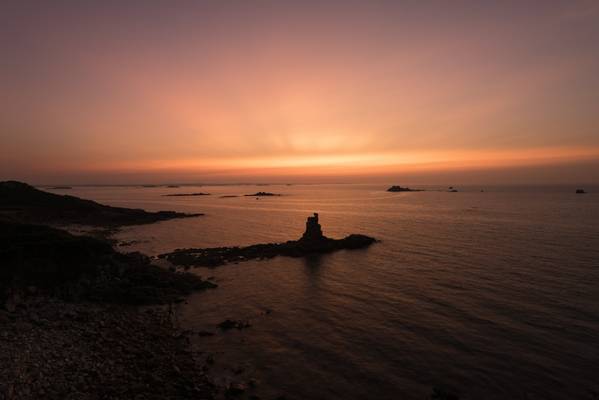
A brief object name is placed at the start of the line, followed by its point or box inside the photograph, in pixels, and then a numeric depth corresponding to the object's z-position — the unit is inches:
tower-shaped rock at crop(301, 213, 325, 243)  2257.6
